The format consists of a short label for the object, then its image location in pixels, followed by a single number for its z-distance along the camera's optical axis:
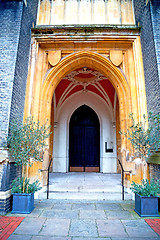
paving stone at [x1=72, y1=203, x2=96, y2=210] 3.48
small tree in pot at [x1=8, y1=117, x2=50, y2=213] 3.26
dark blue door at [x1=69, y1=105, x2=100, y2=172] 8.90
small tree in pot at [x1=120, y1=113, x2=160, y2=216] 3.14
